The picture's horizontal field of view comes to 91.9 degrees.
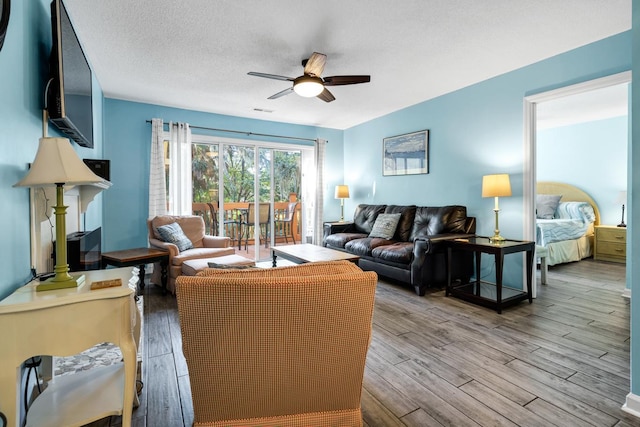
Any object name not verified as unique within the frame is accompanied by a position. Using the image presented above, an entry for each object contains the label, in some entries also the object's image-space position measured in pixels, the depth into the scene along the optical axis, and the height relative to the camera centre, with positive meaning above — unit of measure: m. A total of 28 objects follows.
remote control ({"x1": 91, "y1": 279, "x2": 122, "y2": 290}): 1.30 -0.32
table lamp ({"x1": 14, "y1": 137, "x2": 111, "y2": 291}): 1.26 +0.14
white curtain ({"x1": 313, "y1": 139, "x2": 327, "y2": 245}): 5.89 +0.26
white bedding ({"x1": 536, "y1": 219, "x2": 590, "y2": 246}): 4.63 -0.37
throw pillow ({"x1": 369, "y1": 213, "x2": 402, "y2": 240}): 4.46 -0.27
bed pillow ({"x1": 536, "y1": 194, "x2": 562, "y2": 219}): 5.69 +0.00
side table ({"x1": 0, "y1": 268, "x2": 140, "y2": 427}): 1.07 -0.48
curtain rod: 4.86 +1.31
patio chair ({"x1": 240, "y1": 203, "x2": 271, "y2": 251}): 5.49 -0.23
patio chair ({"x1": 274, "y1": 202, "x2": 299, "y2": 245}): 5.88 -0.27
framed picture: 4.57 +0.85
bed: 4.69 -0.25
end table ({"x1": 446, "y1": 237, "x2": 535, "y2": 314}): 2.94 -0.77
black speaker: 2.85 +0.41
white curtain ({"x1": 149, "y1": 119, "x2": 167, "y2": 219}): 4.38 +0.51
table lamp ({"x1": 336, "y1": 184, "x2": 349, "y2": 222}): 5.76 +0.30
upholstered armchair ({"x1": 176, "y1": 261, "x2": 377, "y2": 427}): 1.06 -0.48
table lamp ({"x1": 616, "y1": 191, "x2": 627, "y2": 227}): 5.03 +0.12
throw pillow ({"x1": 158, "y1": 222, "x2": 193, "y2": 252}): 3.80 -0.32
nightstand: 4.99 -0.63
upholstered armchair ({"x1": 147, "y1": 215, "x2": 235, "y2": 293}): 3.56 -0.44
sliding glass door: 5.08 +0.31
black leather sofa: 3.47 -0.49
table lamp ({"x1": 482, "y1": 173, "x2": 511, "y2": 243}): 3.22 +0.20
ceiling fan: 2.84 +1.24
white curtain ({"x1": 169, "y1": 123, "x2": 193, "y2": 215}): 4.55 +0.60
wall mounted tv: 1.64 +0.77
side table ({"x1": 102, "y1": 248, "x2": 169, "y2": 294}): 3.27 -0.52
